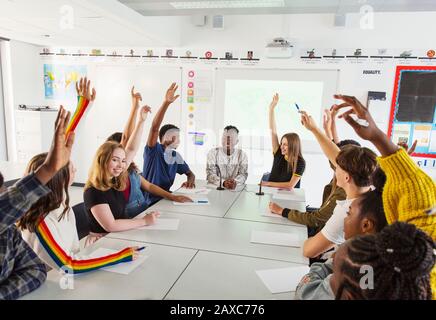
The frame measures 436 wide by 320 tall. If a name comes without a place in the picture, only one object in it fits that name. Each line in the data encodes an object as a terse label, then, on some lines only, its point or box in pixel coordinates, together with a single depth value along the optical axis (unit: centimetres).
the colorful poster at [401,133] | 448
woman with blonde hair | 201
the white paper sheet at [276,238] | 195
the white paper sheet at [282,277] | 144
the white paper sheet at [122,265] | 151
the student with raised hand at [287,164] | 353
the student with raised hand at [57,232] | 147
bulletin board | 434
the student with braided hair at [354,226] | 129
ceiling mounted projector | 443
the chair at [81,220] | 222
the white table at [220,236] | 181
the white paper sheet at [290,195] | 305
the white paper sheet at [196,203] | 269
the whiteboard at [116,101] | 518
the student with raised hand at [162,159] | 329
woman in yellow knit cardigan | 112
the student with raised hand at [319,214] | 221
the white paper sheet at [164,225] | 211
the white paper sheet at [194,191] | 313
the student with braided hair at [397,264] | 77
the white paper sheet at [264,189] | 328
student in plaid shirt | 96
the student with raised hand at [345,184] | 169
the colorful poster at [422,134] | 444
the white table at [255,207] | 241
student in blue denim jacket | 253
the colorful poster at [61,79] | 550
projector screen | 466
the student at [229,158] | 394
